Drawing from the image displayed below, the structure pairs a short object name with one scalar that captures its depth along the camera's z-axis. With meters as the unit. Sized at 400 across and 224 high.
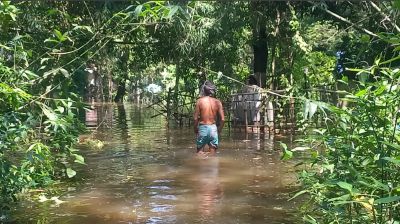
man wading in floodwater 10.44
